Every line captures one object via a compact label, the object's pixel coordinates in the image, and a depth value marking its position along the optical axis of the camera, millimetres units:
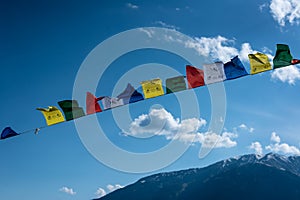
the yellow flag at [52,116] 24078
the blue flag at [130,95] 23562
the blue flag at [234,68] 22922
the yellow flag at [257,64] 22609
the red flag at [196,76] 23078
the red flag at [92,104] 24297
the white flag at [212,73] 23078
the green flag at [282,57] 22328
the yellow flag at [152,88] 23125
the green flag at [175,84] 23062
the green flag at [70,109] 23911
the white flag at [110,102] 24125
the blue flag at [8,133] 24869
